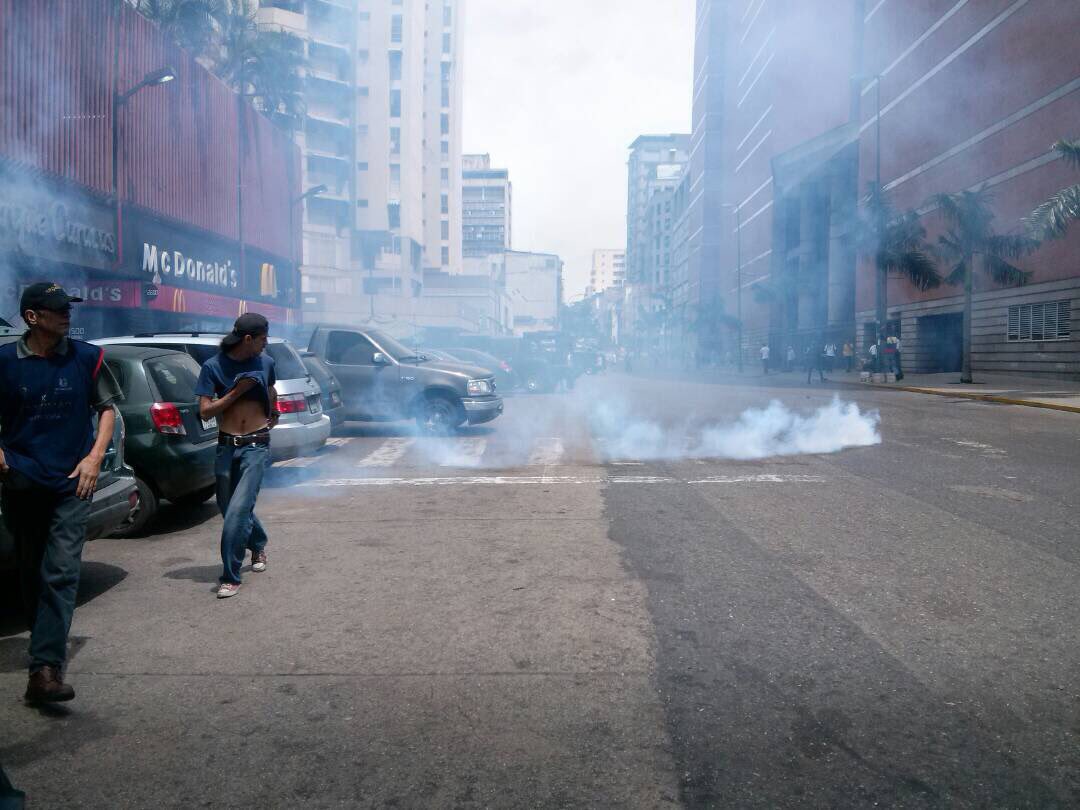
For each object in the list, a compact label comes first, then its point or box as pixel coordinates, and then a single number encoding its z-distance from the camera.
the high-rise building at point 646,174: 152.25
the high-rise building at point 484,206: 167.75
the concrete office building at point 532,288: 157.00
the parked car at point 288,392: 8.27
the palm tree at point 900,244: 27.56
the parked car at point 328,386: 10.79
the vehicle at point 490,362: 23.16
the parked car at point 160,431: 6.44
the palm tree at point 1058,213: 20.84
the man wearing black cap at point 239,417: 4.86
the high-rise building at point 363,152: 65.69
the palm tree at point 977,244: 25.30
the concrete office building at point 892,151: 26.36
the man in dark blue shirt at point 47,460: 3.40
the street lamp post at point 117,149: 21.27
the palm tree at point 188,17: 30.80
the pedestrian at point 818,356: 32.81
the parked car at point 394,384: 12.96
